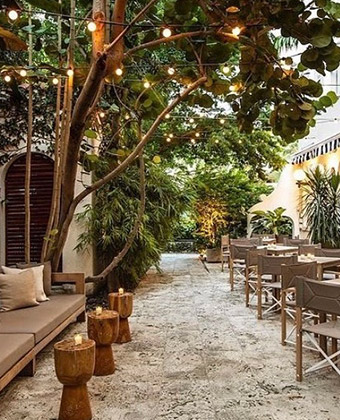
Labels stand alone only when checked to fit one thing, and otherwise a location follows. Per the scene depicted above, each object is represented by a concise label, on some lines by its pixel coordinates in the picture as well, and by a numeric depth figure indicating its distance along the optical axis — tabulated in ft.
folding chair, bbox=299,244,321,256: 21.25
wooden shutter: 24.26
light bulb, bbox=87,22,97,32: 10.72
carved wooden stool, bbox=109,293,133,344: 15.40
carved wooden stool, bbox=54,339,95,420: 9.54
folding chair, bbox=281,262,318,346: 14.26
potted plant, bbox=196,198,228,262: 40.83
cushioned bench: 10.55
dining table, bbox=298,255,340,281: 17.63
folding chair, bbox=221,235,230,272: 35.12
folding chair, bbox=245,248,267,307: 21.03
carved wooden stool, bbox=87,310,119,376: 12.40
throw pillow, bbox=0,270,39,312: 14.57
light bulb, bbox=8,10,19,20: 10.13
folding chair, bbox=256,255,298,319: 17.46
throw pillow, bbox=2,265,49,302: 15.58
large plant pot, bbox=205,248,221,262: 40.98
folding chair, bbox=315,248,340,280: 20.32
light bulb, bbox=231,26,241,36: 9.41
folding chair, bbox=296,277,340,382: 10.71
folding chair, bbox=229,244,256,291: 23.57
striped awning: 28.89
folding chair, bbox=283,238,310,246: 26.73
